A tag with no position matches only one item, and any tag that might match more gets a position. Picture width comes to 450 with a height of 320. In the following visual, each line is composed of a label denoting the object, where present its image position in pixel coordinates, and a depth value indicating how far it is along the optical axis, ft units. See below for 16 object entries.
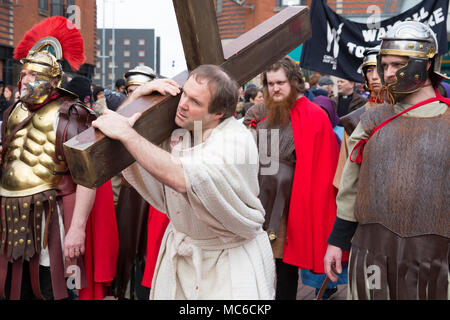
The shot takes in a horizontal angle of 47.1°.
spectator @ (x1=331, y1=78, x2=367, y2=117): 18.61
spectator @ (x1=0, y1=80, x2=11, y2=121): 28.30
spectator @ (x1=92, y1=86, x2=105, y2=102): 31.32
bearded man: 13.03
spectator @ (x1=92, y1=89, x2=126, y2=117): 17.62
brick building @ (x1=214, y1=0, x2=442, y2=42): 67.94
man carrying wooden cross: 6.15
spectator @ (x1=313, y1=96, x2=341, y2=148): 15.31
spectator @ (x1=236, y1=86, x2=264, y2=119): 29.52
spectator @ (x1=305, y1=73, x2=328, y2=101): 24.29
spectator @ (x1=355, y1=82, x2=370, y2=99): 32.83
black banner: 16.28
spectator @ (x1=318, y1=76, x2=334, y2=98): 27.68
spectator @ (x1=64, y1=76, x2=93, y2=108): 17.28
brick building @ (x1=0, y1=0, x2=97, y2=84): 62.08
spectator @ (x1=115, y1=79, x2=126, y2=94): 26.04
